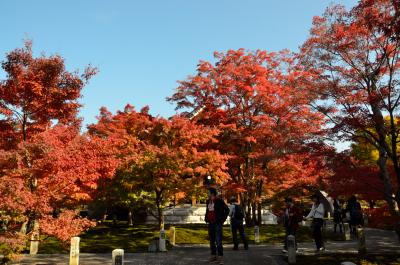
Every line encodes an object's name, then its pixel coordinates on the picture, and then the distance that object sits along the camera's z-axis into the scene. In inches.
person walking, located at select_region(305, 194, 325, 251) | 478.9
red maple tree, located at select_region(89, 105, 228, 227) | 642.8
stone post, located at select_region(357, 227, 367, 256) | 462.1
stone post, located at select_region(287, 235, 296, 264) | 406.9
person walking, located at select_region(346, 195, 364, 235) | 579.2
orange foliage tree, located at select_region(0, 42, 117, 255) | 382.3
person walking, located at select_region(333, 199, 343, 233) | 782.0
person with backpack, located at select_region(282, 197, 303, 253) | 481.7
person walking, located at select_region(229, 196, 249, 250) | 502.9
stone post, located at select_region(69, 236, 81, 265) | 407.8
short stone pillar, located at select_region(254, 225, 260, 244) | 674.8
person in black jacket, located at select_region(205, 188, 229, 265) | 384.2
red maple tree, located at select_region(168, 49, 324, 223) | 854.5
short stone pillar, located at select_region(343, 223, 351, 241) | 698.2
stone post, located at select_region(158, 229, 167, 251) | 552.1
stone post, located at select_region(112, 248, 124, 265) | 339.3
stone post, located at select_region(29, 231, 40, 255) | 553.3
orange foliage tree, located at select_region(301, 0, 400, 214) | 465.7
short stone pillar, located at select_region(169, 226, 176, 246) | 629.2
